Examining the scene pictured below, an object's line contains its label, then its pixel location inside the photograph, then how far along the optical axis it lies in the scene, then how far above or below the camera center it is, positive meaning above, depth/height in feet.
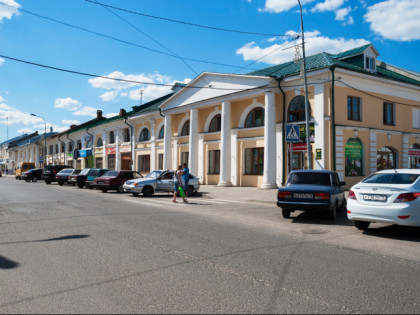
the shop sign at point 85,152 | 154.10 +7.87
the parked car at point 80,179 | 86.89 -2.16
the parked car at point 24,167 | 164.29 +1.57
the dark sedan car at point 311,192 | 33.09 -2.18
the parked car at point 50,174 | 107.24 -1.13
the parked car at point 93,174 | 81.97 -0.89
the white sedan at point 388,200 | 24.89 -2.22
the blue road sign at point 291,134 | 50.47 +5.11
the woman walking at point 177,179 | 51.47 -1.39
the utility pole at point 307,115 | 53.92 +8.45
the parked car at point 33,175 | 127.95 -1.70
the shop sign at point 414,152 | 70.58 +3.48
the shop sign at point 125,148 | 128.03 +7.99
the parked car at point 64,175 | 95.30 -1.30
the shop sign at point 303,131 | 66.39 +7.23
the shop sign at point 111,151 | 136.05 +7.54
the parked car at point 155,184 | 61.00 -2.47
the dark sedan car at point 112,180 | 69.87 -1.98
